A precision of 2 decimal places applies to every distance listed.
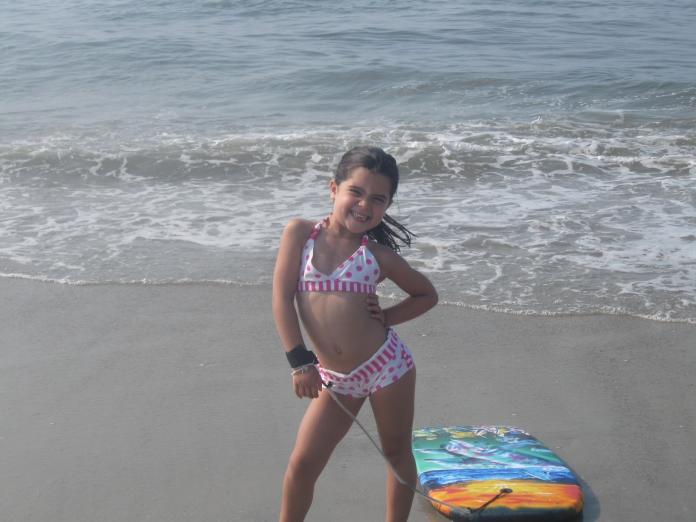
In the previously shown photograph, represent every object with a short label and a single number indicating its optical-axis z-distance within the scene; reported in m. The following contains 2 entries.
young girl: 2.81
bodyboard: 3.24
